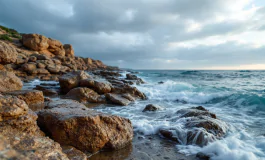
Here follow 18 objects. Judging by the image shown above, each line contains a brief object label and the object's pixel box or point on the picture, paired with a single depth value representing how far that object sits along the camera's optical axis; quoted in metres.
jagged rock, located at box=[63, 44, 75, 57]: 43.41
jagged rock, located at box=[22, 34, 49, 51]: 29.56
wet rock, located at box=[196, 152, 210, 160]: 3.75
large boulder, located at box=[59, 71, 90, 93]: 10.16
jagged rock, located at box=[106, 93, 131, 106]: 9.02
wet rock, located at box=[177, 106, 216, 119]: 6.21
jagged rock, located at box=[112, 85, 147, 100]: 11.12
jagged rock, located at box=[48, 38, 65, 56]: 34.30
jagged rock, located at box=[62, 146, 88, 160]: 2.95
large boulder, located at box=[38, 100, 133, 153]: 3.42
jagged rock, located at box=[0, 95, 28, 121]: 2.42
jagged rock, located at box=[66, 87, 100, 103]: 9.03
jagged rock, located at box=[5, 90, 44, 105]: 5.58
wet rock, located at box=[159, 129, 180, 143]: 4.75
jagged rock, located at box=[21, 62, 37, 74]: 16.76
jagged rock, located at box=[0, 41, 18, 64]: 6.97
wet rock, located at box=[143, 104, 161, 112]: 7.83
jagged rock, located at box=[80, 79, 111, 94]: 10.05
